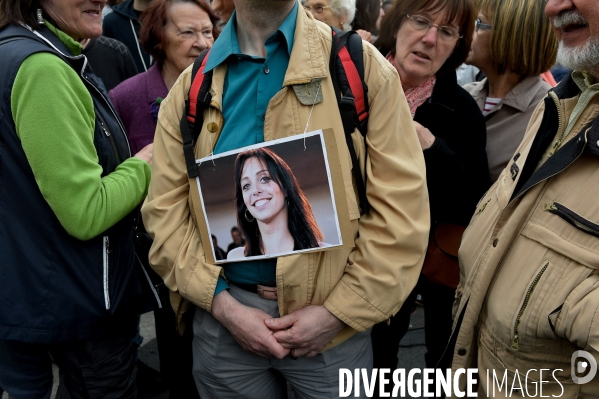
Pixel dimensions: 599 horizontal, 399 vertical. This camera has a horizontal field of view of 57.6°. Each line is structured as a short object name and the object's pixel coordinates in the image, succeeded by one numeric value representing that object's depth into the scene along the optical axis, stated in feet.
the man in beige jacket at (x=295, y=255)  5.36
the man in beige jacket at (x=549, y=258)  4.72
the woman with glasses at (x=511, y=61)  8.02
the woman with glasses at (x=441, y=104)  7.72
